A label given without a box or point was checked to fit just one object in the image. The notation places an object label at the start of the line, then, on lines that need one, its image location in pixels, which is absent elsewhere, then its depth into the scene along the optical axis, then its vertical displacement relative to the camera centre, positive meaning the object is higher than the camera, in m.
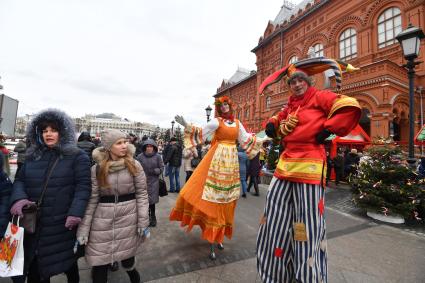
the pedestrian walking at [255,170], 7.30 -0.59
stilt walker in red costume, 1.87 -0.31
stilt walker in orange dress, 2.86 -0.42
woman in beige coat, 2.01 -0.61
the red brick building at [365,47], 12.04 +8.63
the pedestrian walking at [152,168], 4.19 -0.38
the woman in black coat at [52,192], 1.85 -0.41
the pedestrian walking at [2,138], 4.90 +0.12
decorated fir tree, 4.56 -0.58
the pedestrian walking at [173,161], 7.38 -0.37
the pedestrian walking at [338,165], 9.41 -0.38
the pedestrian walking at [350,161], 9.30 -0.15
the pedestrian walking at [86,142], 5.32 +0.11
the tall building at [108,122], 117.06 +14.23
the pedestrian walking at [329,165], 9.78 -0.40
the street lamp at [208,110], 14.50 +2.81
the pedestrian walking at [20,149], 6.97 -0.17
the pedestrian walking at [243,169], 6.94 -0.51
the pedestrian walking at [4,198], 1.81 -0.47
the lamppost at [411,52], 4.72 +2.40
